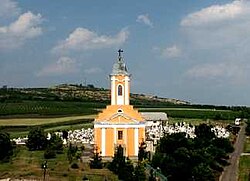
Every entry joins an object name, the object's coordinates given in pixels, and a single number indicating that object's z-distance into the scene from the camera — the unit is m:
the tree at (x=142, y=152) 54.61
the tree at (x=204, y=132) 67.31
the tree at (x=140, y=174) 43.53
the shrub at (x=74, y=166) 48.74
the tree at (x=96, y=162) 49.75
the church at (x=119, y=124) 56.78
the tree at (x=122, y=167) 45.56
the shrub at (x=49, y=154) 52.97
